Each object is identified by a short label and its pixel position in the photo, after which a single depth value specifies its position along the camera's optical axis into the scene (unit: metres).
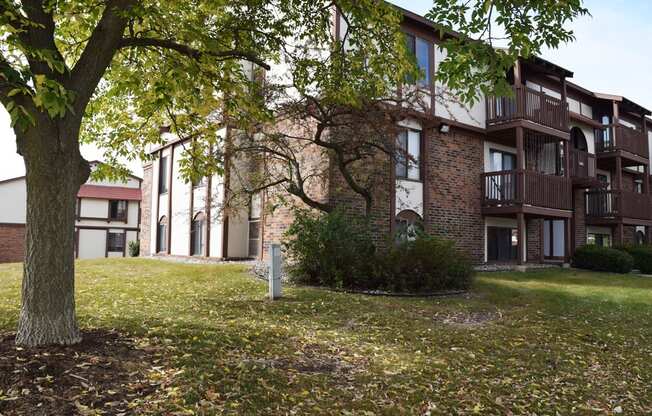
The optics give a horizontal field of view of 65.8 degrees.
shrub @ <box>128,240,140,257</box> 27.70
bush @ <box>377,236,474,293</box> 10.02
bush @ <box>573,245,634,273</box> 16.83
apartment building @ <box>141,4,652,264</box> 15.30
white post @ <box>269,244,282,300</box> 8.61
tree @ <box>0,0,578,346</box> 4.82
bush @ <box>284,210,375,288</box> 10.26
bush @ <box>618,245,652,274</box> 18.17
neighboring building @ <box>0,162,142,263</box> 37.75
